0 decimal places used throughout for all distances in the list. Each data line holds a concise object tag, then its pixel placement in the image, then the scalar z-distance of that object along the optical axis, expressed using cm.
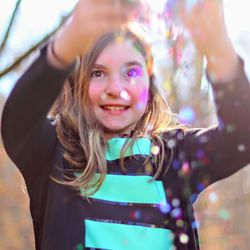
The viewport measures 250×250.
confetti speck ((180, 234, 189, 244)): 132
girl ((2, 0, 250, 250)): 126
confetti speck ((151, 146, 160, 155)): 142
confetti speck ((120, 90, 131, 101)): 140
